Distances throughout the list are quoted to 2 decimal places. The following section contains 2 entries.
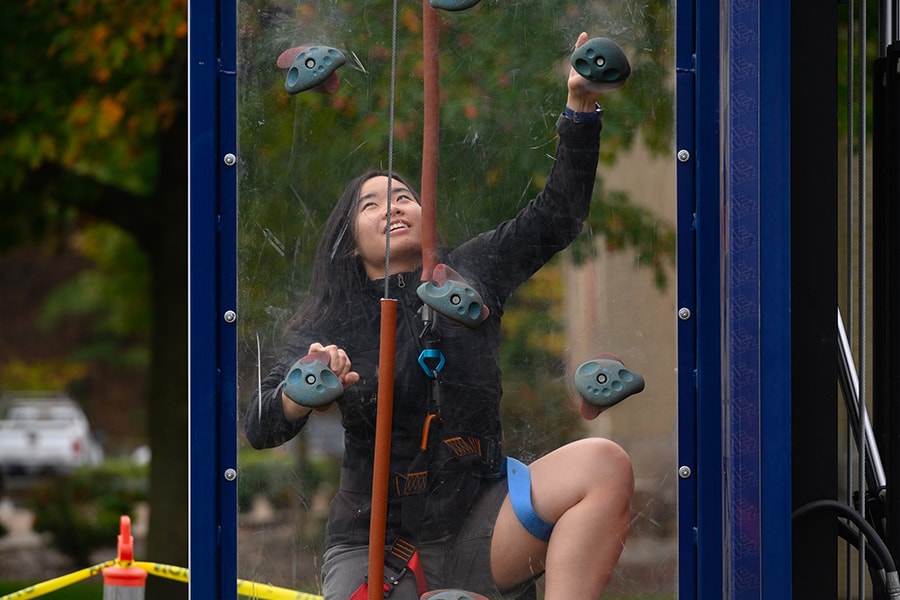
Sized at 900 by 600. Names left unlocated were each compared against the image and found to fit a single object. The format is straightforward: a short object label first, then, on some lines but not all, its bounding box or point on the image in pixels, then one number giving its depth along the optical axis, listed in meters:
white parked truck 48.59
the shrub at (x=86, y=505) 23.00
